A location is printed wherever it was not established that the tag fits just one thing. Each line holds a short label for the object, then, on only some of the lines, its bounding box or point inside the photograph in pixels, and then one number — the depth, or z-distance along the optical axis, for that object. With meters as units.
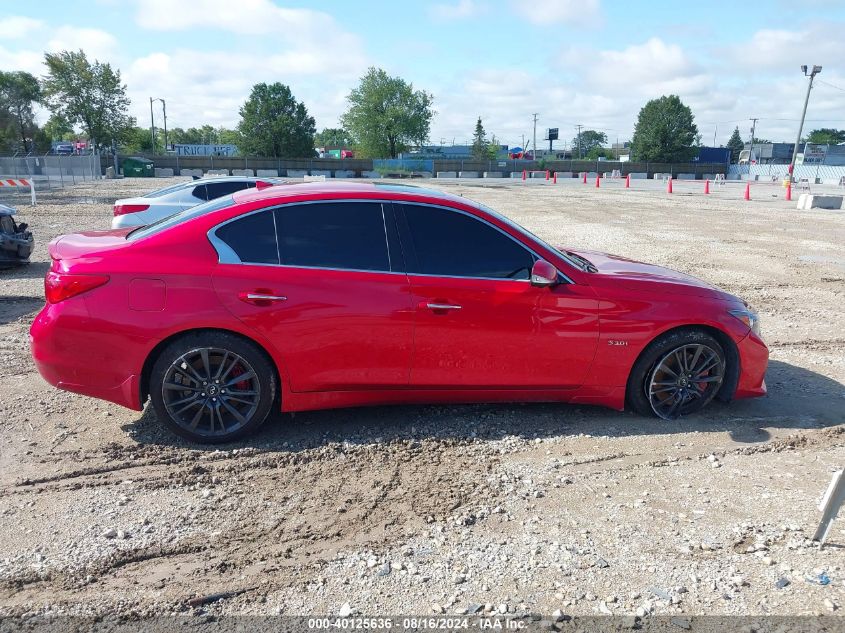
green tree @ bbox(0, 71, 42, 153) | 72.12
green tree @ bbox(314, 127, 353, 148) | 155.55
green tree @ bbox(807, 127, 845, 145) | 143.00
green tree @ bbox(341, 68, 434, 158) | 93.62
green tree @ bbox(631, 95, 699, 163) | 88.31
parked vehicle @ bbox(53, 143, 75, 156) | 73.50
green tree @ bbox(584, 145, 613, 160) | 120.06
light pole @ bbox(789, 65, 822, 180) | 40.96
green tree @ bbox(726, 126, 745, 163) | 156.49
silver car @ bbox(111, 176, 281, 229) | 11.37
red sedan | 4.20
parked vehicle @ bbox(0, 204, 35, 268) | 9.93
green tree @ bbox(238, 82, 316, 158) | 80.69
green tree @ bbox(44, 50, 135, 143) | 68.00
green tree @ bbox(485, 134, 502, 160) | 111.50
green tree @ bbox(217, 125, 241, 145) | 82.62
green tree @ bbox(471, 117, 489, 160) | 112.86
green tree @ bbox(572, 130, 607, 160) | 179.35
